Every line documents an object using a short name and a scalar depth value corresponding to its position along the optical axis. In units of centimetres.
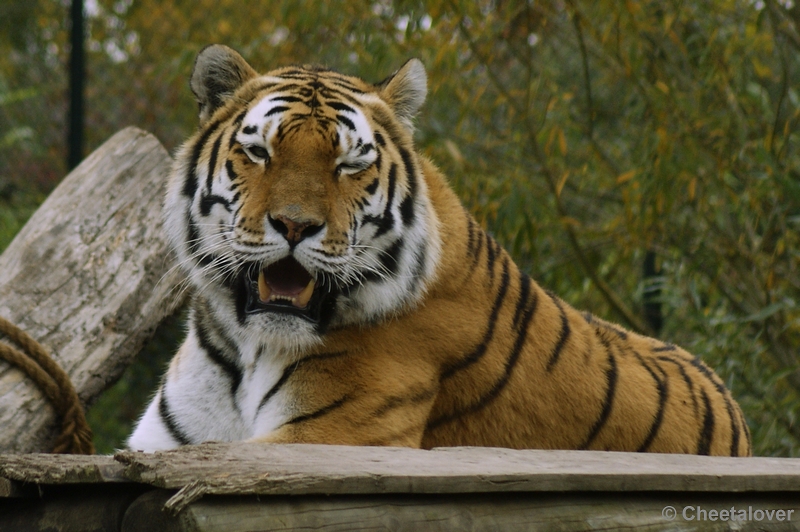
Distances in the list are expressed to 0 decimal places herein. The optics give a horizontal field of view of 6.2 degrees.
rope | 1066
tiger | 1034
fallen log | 1080
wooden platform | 992
